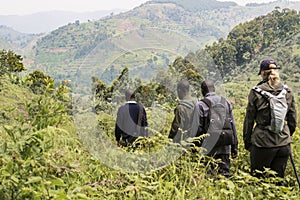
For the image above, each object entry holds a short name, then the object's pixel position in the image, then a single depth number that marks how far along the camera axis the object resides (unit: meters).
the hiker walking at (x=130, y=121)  4.29
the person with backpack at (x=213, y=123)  3.58
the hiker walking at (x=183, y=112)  3.69
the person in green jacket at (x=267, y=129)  3.25
